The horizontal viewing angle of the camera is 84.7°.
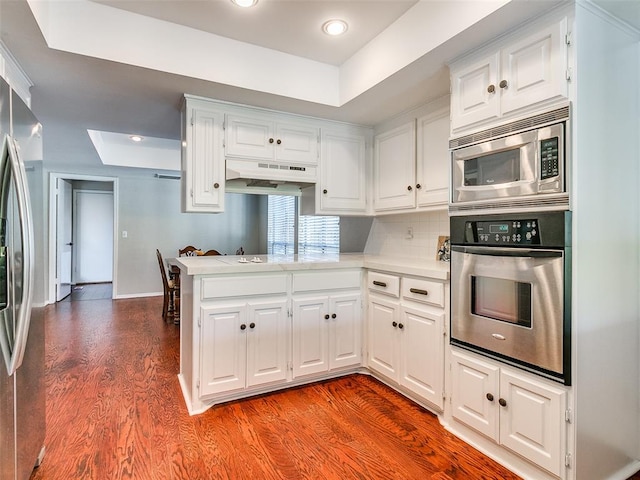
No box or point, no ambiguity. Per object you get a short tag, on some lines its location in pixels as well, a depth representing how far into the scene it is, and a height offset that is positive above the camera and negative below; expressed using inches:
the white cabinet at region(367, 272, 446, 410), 85.5 -25.7
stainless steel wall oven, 59.4 -9.6
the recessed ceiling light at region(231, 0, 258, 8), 75.9 +51.5
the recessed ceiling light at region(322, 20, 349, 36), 84.3 +51.9
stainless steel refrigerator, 48.9 -6.6
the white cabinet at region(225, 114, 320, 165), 106.0 +31.6
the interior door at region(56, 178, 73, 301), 233.9 -0.6
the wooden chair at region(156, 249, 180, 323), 186.1 -32.2
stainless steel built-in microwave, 60.3 +14.1
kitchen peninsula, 88.8 -23.3
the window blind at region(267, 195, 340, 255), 150.9 +3.9
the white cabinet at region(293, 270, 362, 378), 101.9 -25.2
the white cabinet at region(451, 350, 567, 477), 60.5 -32.6
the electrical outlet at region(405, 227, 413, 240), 124.2 +1.7
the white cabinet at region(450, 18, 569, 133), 60.6 +31.1
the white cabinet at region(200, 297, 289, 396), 89.8 -28.6
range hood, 105.5 +19.5
